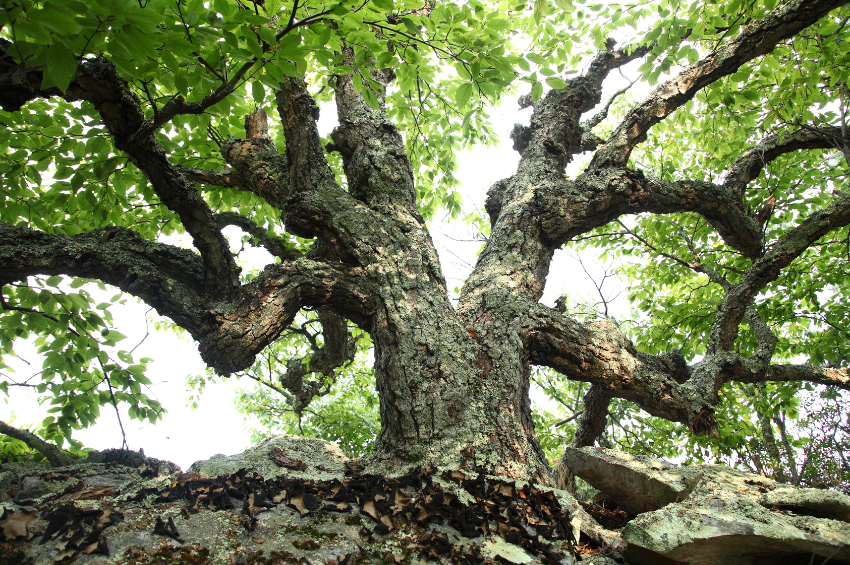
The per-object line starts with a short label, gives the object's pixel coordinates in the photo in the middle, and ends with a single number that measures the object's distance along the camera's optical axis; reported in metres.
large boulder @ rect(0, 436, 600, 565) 1.53
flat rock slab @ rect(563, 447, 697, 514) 2.37
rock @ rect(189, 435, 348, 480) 2.36
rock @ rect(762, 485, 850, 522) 1.63
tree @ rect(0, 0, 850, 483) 2.40
